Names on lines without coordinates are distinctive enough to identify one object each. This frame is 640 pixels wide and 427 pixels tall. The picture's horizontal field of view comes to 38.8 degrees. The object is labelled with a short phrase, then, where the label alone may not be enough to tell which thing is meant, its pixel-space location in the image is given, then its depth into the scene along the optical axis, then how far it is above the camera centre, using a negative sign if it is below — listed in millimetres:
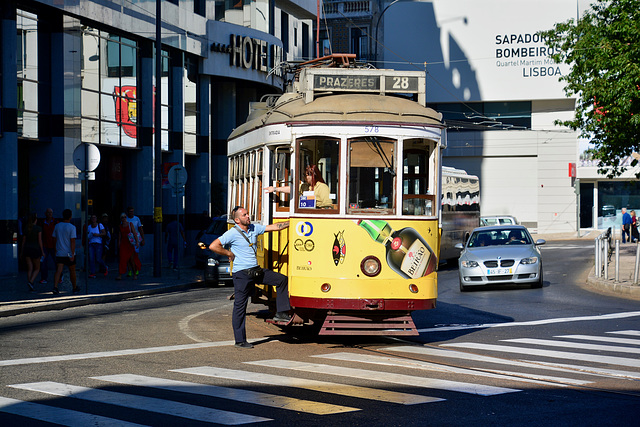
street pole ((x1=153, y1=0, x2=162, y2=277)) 25906 -19
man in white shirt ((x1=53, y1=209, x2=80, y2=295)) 19969 -1194
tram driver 11719 +54
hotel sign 38969 +6082
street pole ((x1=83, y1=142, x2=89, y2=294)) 20234 +535
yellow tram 11539 -141
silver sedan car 21219 -1702
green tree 25234 +3465
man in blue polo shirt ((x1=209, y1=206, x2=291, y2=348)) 11805 -1043
